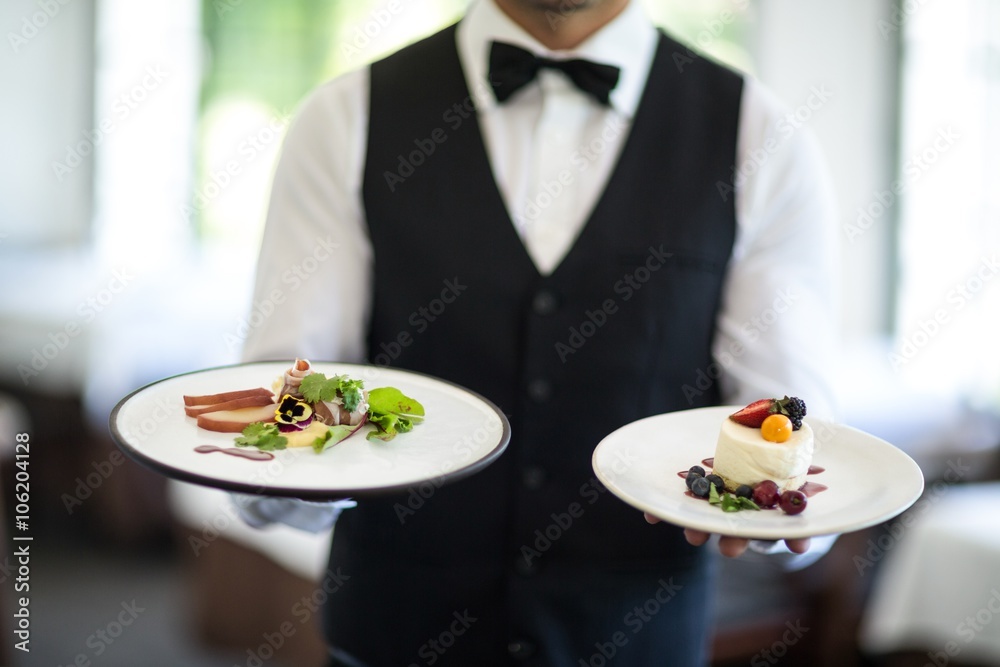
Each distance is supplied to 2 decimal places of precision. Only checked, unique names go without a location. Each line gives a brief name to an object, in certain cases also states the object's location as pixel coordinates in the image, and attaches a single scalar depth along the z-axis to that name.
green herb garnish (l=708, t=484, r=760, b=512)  1.19
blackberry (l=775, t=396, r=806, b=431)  1.33
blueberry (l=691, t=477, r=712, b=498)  1.21
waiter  1.60
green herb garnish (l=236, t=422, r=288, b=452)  1.21
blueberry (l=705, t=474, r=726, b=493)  1.23
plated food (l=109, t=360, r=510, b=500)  1.07
